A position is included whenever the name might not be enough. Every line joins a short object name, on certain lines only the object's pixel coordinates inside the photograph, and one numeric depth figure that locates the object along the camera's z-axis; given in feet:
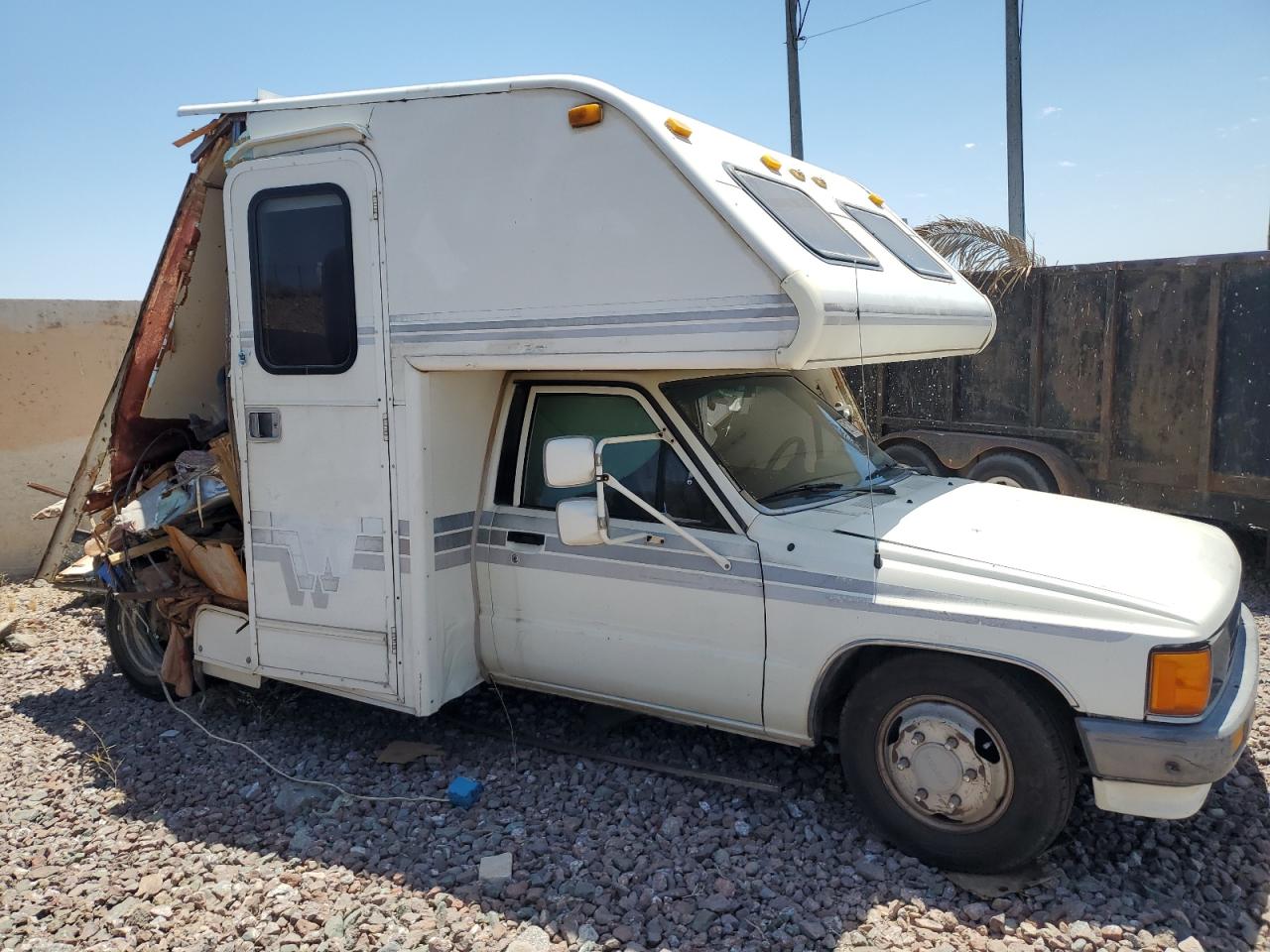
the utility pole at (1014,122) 38.88
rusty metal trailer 22.43
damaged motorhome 11.51
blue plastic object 14.30
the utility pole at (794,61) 48.42
